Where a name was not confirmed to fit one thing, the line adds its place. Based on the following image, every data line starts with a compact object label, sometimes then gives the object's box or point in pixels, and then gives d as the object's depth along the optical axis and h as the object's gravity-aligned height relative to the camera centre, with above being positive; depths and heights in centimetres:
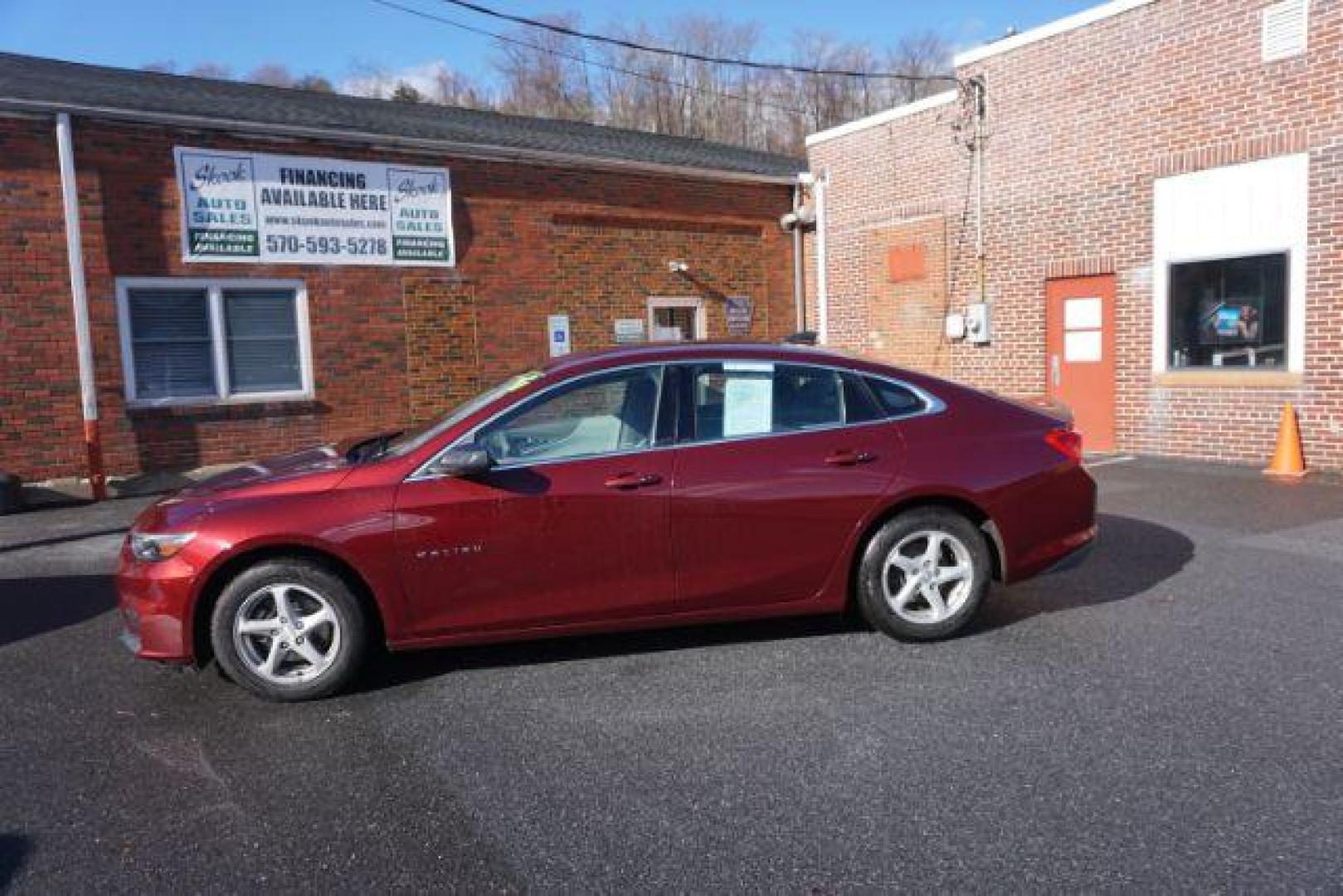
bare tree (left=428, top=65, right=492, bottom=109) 3034 +932
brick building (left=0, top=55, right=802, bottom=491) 993 +156
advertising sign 1066 +209
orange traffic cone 918 -101
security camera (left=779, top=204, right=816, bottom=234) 1508 +235
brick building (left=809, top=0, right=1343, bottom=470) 917 +148
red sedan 403 -64
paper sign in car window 450 -15
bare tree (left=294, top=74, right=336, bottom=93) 2617 +862
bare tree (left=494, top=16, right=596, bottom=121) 2717 +842
